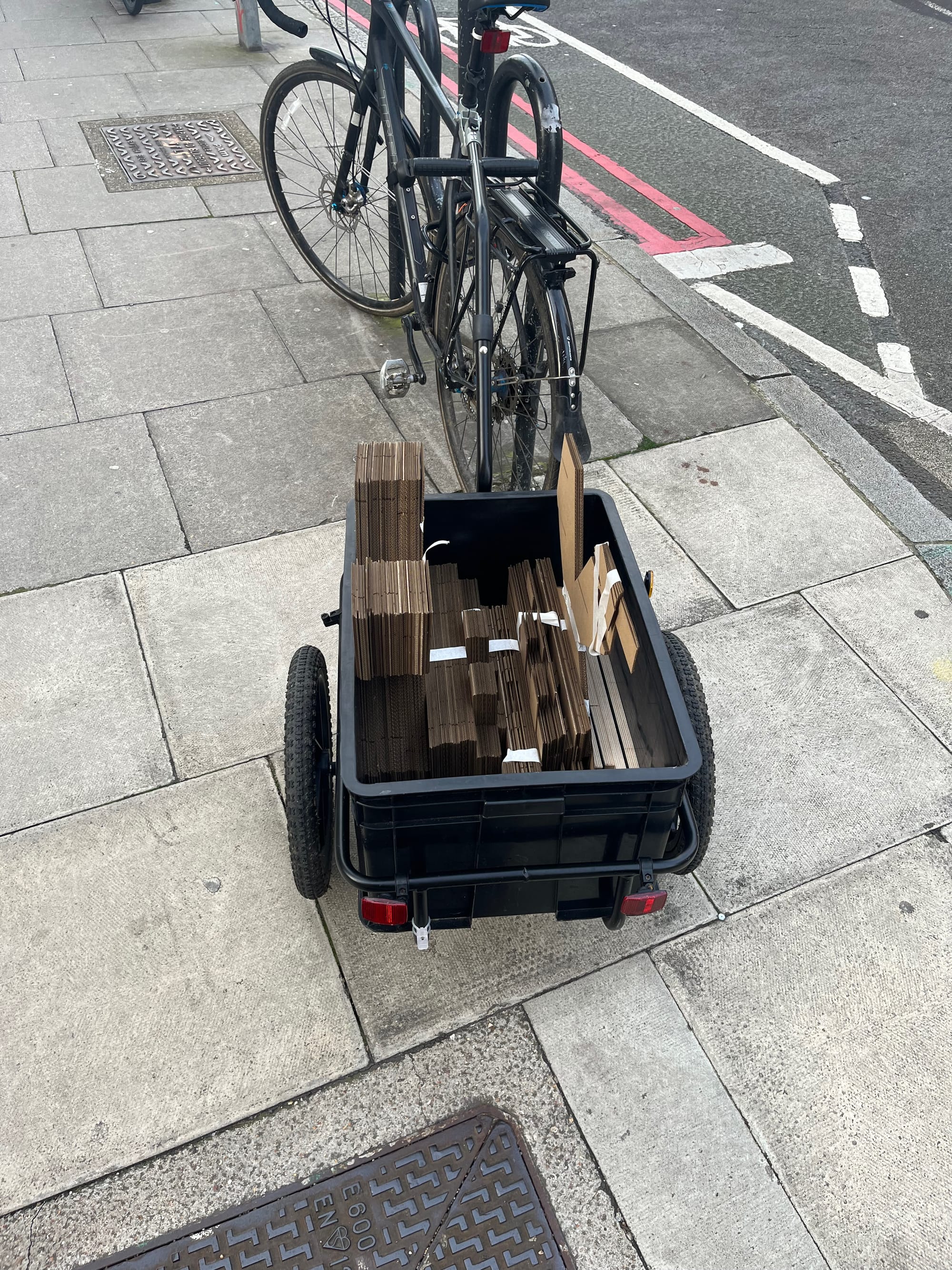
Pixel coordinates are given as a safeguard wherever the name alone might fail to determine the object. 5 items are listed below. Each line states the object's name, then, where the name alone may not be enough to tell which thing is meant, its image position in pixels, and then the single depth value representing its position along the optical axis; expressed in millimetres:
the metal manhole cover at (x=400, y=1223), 2219
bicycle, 3168
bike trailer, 2027
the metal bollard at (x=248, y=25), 8422
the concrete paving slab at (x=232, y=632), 3318
